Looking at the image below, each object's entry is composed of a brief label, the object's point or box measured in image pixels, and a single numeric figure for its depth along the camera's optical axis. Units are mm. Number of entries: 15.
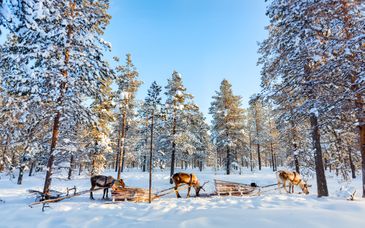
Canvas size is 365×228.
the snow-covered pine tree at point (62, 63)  10258
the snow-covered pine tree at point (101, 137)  21328
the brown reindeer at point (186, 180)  14242
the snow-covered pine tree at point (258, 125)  37000
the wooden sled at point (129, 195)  12008
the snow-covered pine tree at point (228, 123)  27078
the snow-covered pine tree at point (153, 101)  14778
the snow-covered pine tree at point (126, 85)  23172
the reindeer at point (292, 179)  15188
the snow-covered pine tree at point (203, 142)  38219
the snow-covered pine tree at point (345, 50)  8391
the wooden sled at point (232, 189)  14130
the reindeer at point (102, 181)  13156
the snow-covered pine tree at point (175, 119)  22516
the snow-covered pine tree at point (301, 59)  9700
